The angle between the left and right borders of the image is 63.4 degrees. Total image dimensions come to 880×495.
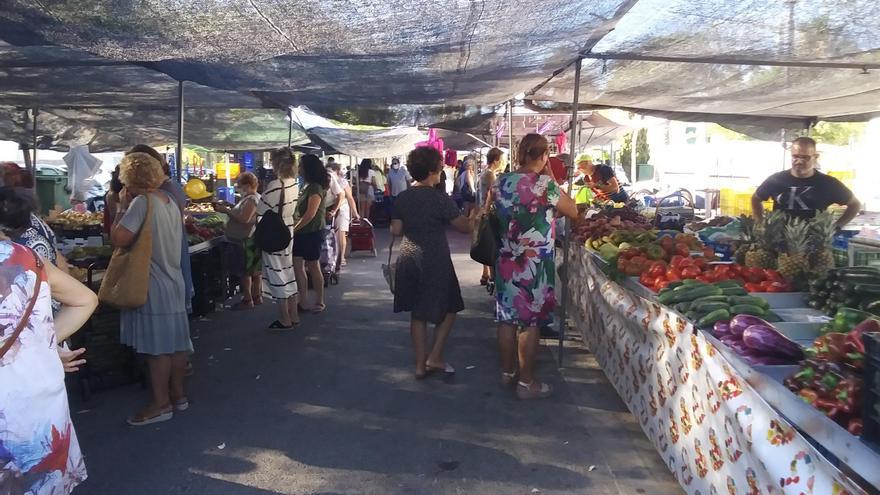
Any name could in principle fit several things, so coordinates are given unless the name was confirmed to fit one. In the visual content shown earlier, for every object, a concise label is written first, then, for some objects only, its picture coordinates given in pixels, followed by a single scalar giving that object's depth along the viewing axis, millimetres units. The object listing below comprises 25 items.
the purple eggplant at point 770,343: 3077
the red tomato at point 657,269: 4867
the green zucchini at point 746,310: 3650
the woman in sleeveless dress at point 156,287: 4461
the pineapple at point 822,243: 4676
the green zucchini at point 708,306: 3684
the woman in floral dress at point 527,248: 5109
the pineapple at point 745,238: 5398
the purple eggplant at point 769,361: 3064
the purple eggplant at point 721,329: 3410
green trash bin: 15586
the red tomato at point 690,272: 4742
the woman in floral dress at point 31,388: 2191
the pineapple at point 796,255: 4652
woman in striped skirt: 7168
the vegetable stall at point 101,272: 5539
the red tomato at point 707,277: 4645
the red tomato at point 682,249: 5734
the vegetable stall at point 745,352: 2361
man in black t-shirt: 6258
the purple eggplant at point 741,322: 3289
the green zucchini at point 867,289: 3611
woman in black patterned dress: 5492
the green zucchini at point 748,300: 3811
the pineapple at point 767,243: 5053
